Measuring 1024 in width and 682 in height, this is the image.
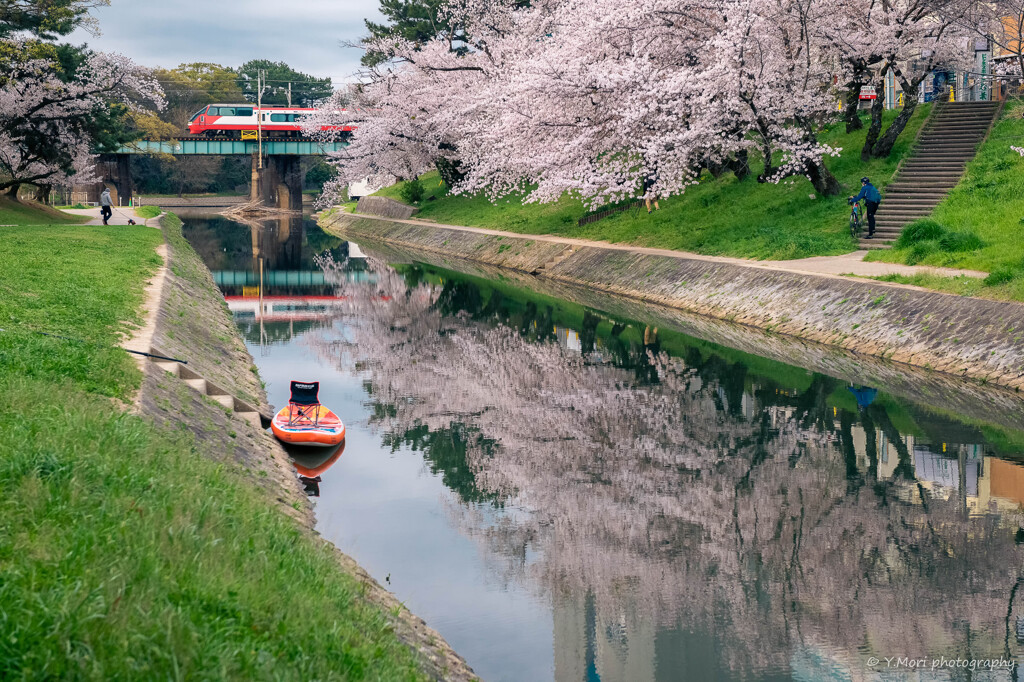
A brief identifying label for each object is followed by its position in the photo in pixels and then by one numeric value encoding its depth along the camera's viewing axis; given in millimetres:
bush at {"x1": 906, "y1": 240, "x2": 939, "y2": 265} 26719
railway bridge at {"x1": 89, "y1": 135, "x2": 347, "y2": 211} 90375
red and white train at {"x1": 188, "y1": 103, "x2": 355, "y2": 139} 90688
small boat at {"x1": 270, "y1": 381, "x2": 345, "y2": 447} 16000
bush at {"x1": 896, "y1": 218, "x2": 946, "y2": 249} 27703
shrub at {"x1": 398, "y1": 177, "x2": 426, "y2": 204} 68312
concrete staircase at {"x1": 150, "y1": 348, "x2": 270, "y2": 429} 15527
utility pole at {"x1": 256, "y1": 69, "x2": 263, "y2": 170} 89075
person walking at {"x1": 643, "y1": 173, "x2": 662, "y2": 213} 41612
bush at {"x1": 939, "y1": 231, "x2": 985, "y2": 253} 25922
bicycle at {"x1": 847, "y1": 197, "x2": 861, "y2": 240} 30625
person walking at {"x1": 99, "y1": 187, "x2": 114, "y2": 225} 49778
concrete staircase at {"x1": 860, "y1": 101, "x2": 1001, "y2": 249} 31125
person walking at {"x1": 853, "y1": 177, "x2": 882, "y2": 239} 30047
